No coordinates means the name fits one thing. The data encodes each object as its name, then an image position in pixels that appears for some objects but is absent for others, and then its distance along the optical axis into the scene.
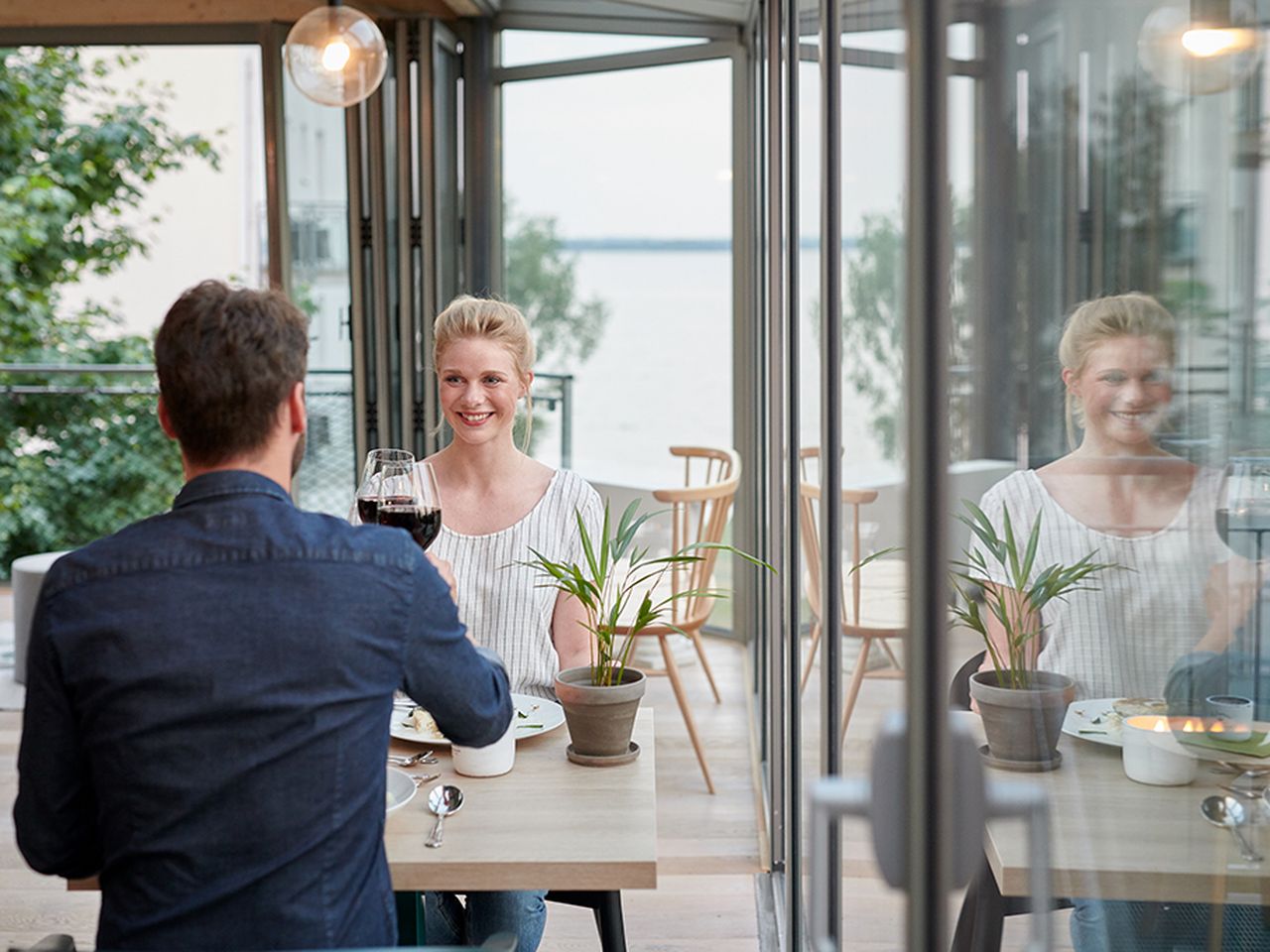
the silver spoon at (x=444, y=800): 1.56
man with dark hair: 1.18
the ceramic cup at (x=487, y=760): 1.68
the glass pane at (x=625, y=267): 5.58
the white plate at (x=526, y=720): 1.81
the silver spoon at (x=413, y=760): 1.76
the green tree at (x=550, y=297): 5.73
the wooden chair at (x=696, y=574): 3.76
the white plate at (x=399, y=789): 1.58
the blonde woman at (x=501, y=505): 2.34
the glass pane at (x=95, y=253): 6.85
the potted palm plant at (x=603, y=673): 1.73
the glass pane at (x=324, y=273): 5.10
